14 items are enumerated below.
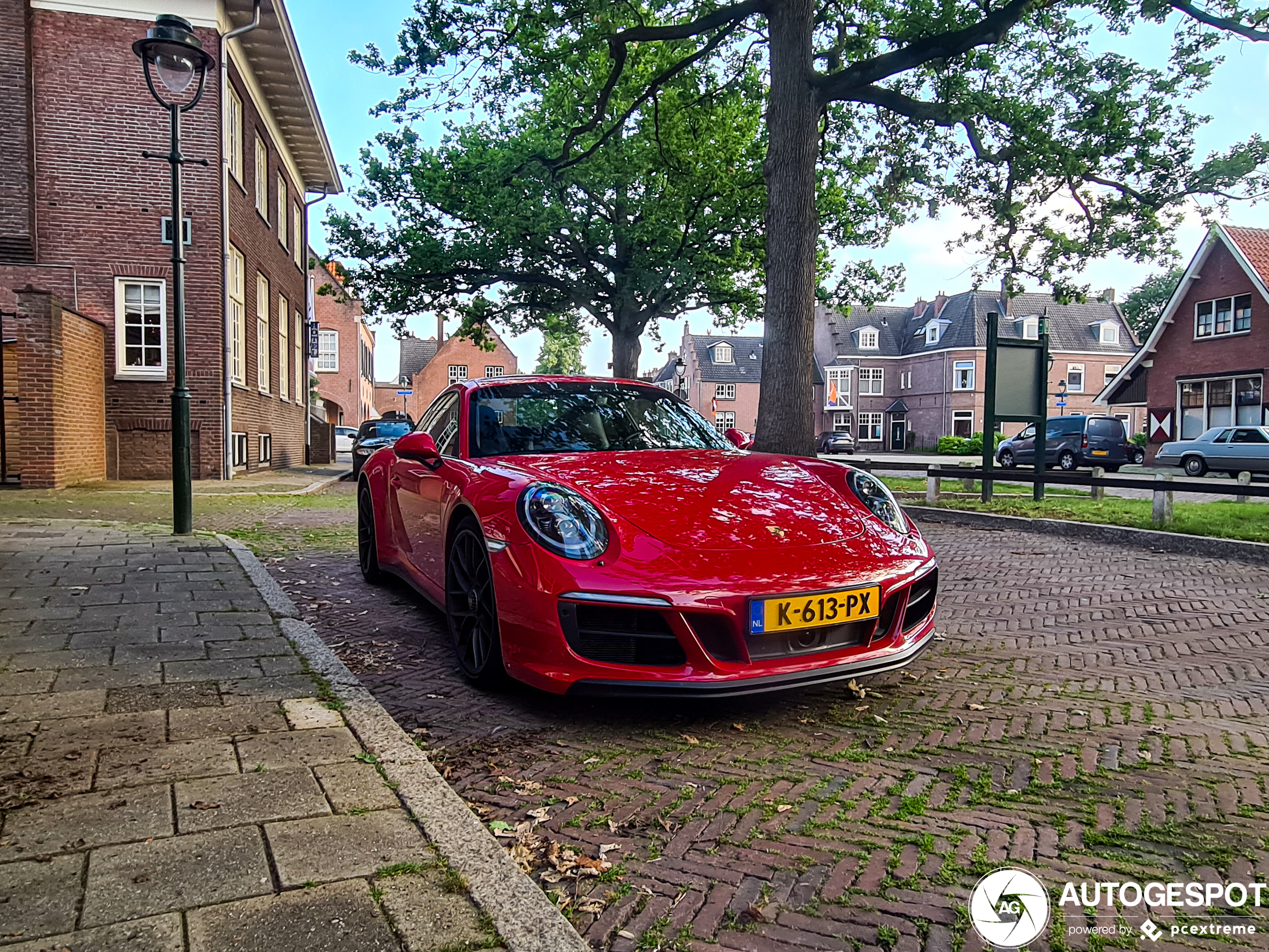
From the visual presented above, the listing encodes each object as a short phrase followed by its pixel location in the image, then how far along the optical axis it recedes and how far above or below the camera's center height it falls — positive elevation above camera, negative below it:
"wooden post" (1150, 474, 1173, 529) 9.08 -0.66
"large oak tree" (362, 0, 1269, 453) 10.43 +5.29
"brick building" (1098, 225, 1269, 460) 28.80 +3.74
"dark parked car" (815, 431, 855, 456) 50.94 +0.14
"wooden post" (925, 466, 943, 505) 12.23 -0.61
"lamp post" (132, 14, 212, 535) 7.05 +2.74
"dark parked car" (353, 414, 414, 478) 17.74 +0.24
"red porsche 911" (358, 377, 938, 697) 2.92 -0.45
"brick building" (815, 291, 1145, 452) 54.75 +5.88
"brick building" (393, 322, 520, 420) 67.50 +6.20
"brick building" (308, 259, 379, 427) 52.88 +5.53
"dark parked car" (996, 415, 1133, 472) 26.86 +0.14
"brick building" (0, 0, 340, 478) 13.97 +4.00
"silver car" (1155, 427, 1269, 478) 23.95 -0.09
